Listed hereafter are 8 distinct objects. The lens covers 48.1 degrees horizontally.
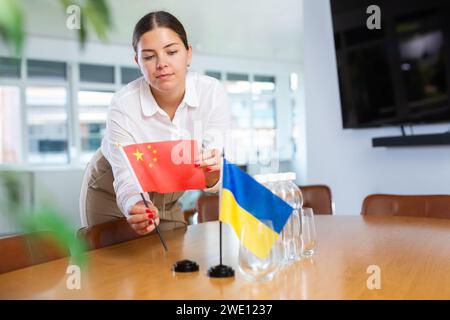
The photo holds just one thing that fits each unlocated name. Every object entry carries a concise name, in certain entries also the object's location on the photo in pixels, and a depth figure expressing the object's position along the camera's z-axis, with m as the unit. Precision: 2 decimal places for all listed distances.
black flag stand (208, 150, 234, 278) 1.13
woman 1.58
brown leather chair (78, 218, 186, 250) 1.61
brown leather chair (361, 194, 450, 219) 2.33
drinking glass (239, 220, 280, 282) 1.06
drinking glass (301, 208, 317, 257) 1.36
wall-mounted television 3.25
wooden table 0.99
